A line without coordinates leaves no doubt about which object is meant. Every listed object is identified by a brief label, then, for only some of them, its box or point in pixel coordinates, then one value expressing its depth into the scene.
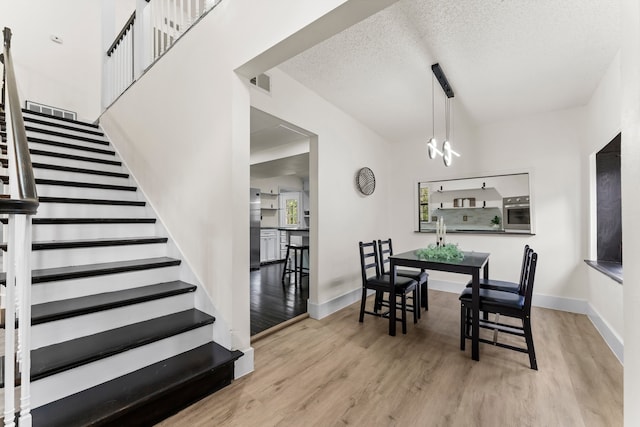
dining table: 2.25
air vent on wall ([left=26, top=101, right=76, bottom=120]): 4.11
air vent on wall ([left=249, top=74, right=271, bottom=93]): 2.60
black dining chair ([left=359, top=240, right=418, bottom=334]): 2.74
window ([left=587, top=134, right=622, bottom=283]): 2.86
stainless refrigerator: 6.10
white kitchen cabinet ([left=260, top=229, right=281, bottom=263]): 6.90
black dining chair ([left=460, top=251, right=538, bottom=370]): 2.08
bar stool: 4.61
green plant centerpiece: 2.67
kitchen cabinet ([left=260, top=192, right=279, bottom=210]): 7.54
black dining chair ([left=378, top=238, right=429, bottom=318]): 3.08
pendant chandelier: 2.63
